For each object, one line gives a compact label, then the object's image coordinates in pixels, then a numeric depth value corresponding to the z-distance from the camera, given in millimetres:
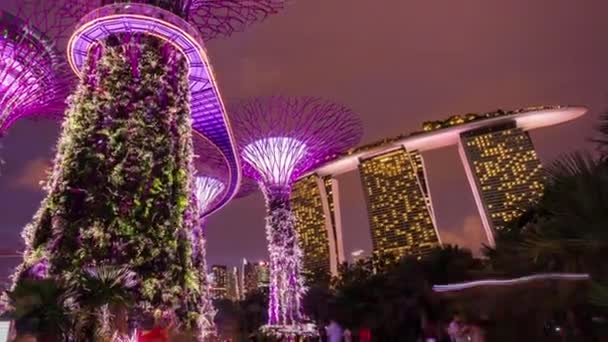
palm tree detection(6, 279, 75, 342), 8164
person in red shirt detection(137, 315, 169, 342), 6652
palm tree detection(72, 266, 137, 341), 9133
